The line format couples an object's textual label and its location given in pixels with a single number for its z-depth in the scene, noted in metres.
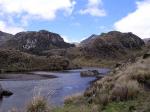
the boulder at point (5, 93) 16.23
